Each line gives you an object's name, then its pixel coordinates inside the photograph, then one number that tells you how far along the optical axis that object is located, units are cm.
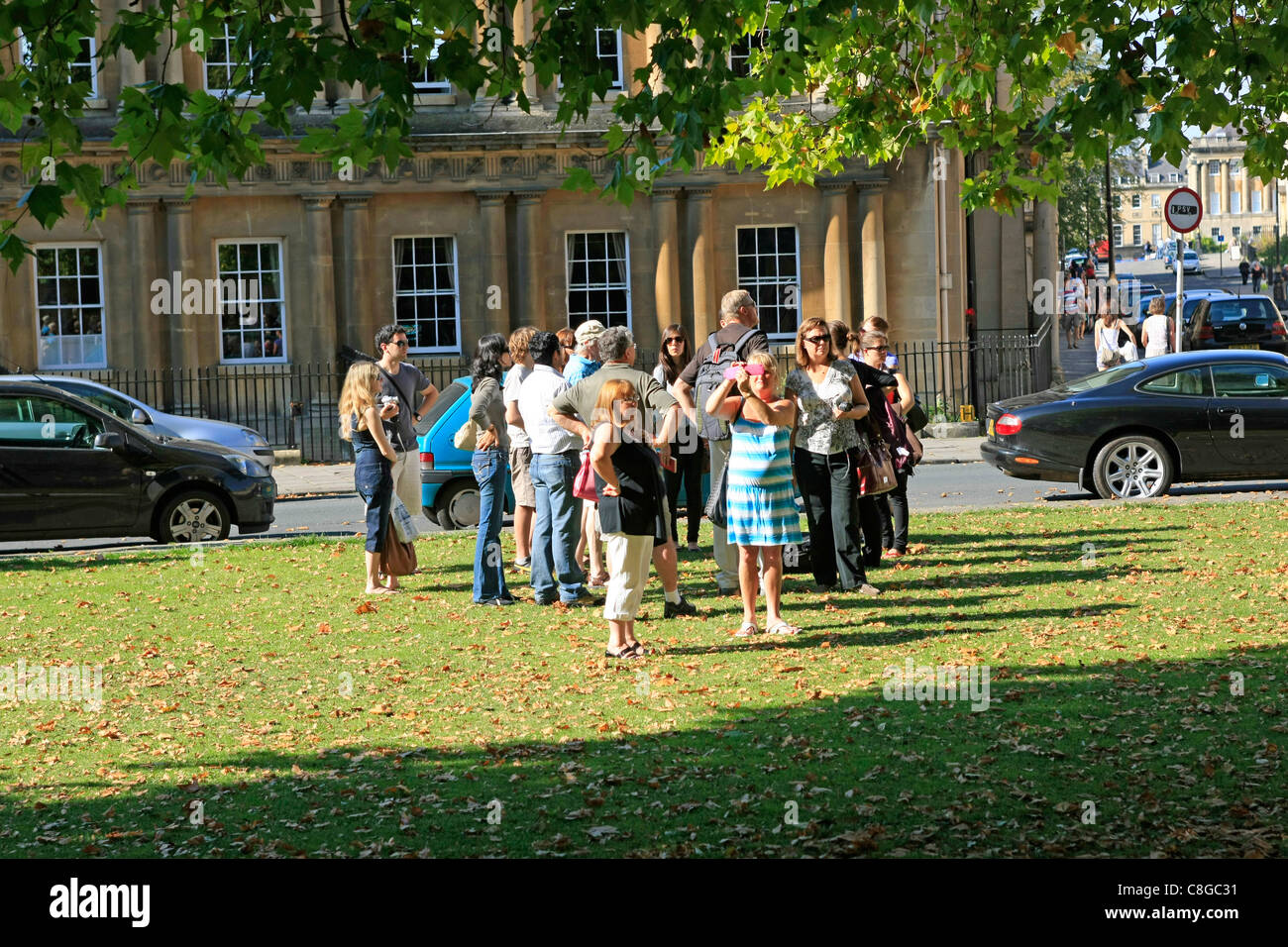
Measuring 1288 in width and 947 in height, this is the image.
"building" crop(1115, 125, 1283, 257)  17112
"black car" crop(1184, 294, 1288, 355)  3653
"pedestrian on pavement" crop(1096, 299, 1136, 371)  3009
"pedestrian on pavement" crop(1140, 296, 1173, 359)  2888
